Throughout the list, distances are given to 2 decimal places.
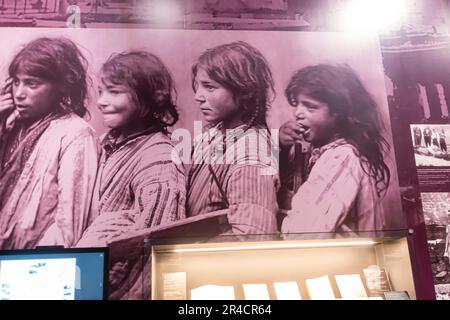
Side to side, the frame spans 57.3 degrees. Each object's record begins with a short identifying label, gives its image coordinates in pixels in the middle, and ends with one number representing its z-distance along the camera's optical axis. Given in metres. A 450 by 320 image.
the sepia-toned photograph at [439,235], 2.23
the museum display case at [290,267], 2.05
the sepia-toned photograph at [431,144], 2.42
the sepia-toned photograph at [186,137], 2.20
